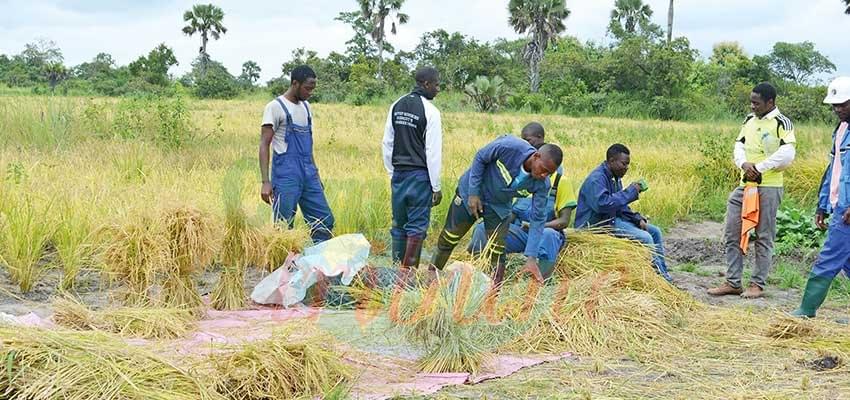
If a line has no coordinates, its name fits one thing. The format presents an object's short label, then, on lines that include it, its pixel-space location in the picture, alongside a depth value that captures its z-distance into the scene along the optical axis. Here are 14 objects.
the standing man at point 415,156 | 6.02
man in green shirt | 6.37
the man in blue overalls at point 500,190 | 5.50
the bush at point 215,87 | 39.00
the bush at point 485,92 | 33.91
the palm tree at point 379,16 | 47.66
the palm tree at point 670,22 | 42.17
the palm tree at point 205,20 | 51.25
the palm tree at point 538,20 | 46.09
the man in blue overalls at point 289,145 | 6.14
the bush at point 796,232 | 8.72
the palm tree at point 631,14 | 49.47
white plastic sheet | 5.53
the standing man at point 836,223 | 5.38
